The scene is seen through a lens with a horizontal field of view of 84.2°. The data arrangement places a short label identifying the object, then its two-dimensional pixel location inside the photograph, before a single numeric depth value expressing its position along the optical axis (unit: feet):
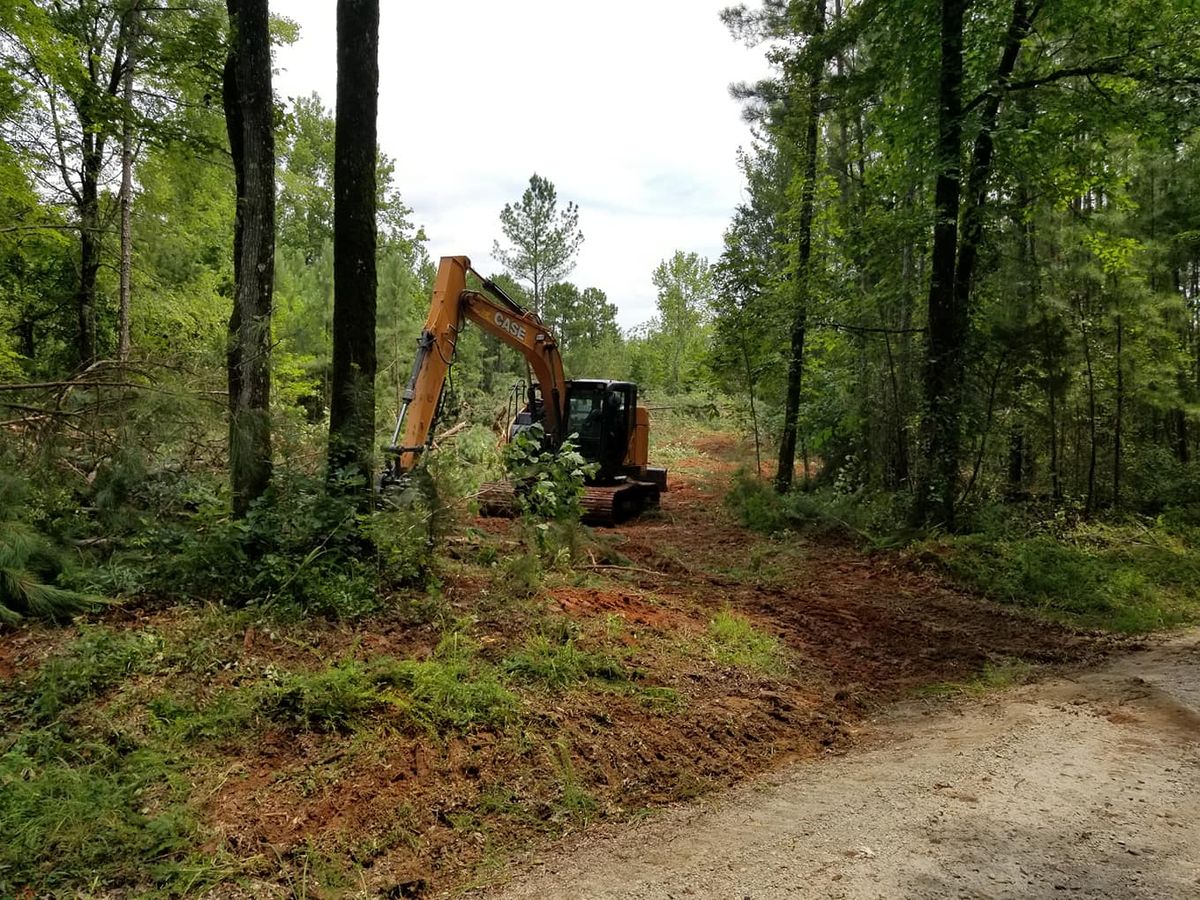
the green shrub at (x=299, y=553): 15.85
